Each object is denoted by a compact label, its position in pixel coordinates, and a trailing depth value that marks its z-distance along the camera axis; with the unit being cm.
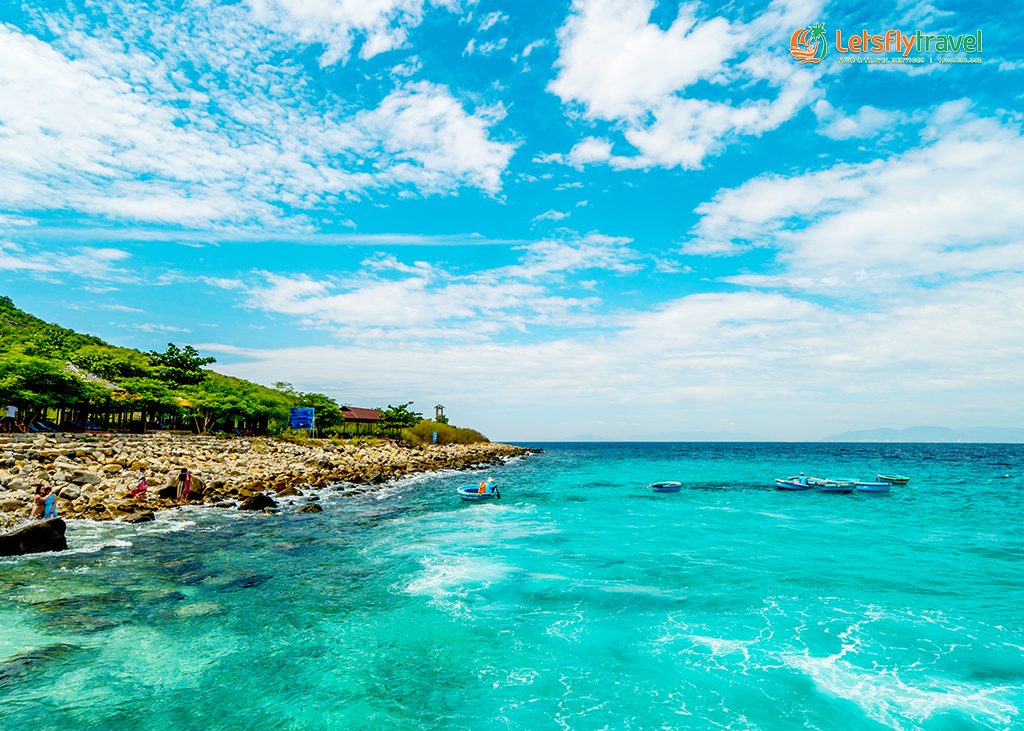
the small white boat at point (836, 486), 4328
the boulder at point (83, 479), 2591
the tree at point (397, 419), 9138
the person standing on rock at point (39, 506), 1962
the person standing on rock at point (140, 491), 2572
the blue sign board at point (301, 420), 6794
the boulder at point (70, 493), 2381
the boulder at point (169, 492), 2705
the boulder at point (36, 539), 1661
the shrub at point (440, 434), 9394
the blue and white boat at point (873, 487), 4328
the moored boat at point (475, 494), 3659
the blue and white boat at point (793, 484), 4544
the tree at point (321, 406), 7588
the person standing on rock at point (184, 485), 2741
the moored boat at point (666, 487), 4406
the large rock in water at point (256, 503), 2717
